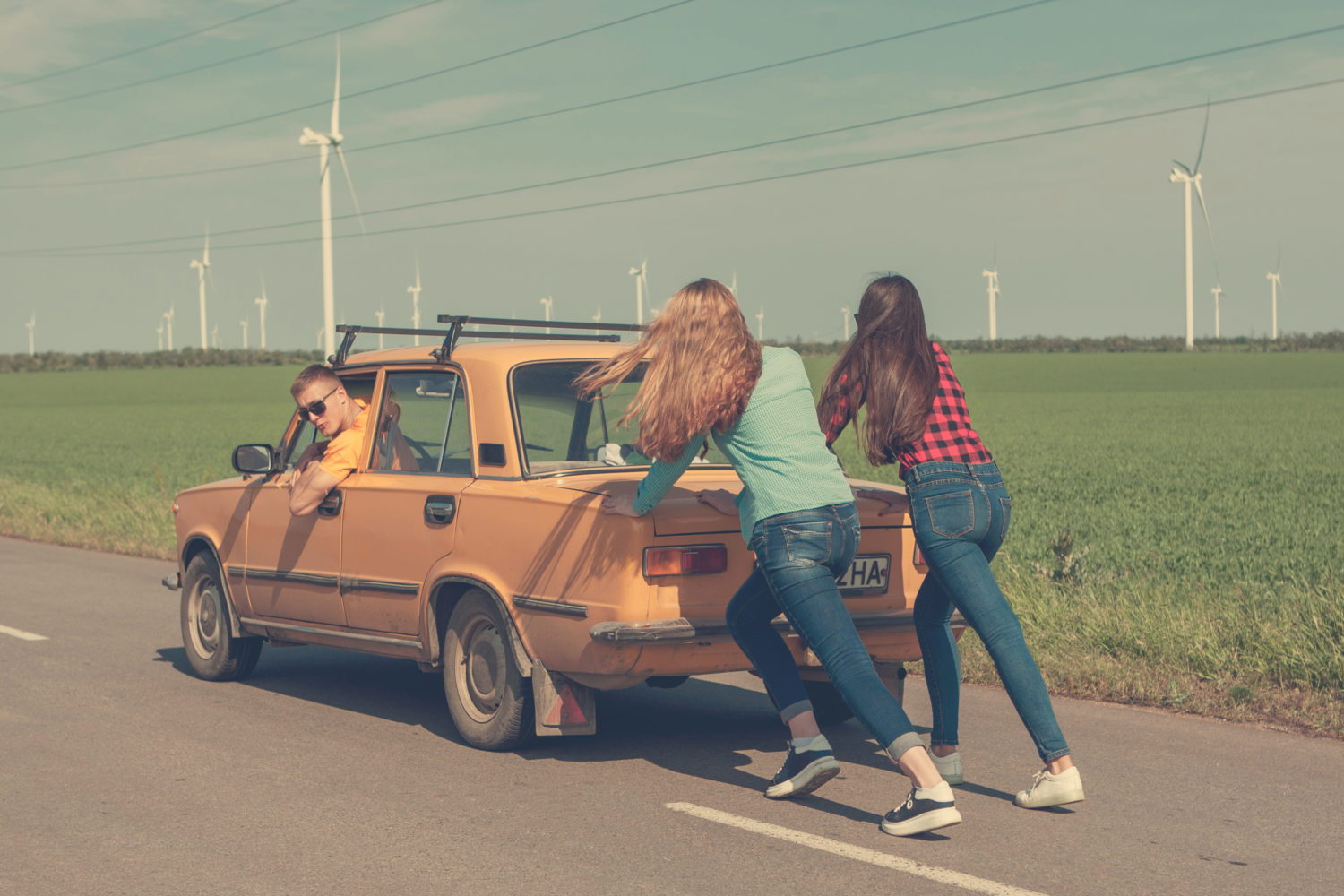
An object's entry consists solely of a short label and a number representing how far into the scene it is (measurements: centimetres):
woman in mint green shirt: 506
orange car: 566
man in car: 693
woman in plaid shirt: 520
